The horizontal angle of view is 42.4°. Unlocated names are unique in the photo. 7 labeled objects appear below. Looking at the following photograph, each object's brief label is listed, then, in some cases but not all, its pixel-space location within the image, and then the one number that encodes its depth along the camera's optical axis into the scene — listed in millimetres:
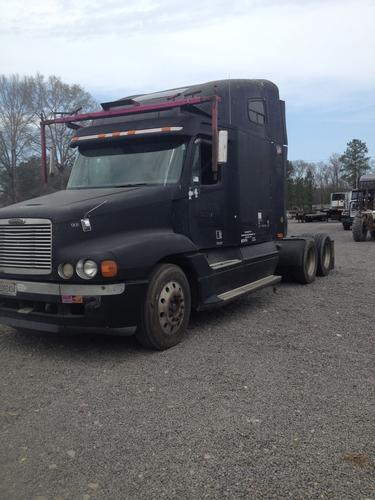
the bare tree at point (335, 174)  93319
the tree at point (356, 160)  78812
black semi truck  4871
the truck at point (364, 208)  20328
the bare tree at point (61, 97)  45812
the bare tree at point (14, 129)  47438
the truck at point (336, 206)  42281
